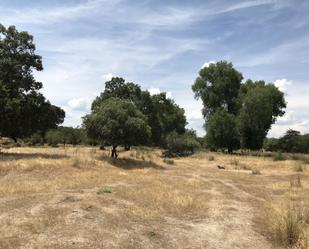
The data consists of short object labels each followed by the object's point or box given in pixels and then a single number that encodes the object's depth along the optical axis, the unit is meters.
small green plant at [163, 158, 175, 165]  23.34
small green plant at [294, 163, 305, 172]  20.37
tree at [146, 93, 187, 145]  39.64
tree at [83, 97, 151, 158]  20.39
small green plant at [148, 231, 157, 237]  6.73
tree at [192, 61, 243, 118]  38.84
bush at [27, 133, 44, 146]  42.04
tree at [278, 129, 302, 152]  48.51
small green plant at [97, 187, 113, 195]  10.42
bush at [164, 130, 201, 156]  32.28
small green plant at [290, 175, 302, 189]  14.31
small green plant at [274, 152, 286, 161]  26.71
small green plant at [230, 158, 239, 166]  24.03
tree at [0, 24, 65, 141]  19.77
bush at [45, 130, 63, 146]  42.26
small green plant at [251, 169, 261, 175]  19.21
